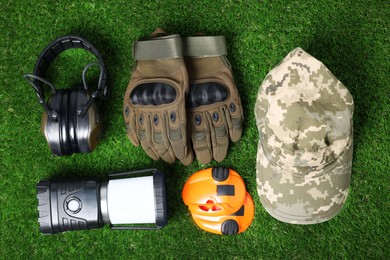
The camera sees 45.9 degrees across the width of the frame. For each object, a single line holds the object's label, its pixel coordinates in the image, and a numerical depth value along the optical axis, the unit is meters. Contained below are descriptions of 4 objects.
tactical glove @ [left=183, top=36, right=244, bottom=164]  1.66
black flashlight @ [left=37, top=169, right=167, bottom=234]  1.67
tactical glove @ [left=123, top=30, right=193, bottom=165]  1.62
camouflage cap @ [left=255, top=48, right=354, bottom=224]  1.39
